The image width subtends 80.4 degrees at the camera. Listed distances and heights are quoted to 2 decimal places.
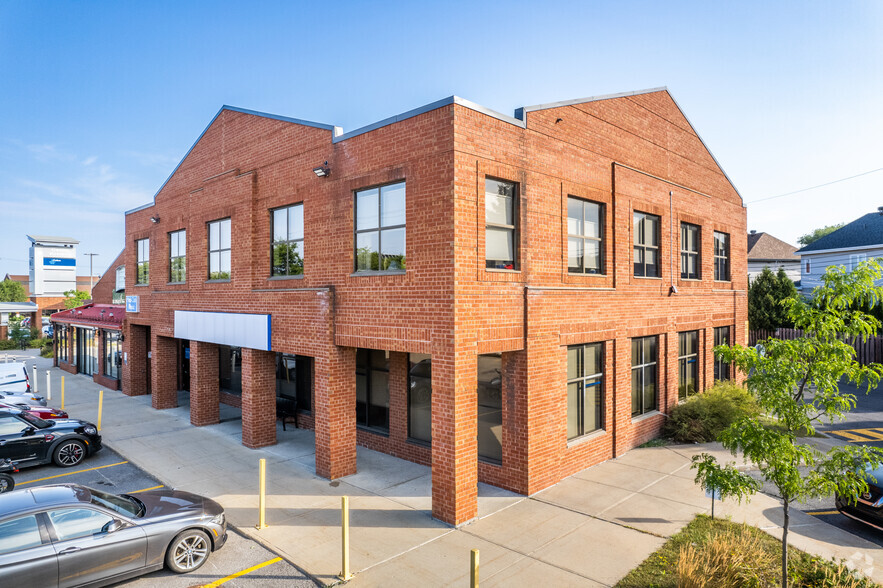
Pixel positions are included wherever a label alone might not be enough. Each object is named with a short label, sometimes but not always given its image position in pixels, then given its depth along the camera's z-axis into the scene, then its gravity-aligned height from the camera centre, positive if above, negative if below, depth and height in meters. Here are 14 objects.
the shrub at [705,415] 14.17 -3.28
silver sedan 6.37 -3.12
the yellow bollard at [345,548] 7.26 -3.48
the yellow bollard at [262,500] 8.79 -3.40
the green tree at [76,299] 46.81 +0.17
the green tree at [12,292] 90.94 +1.65
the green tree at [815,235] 68.56 +8.27
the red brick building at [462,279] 9.45 +0.46
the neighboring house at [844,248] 33.00 +3.18
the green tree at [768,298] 27.75 -0.10
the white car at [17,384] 18.10 -3.11
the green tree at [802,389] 6.22 -1.18
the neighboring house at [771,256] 47.09 +3.75
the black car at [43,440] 11.98 -3.28
